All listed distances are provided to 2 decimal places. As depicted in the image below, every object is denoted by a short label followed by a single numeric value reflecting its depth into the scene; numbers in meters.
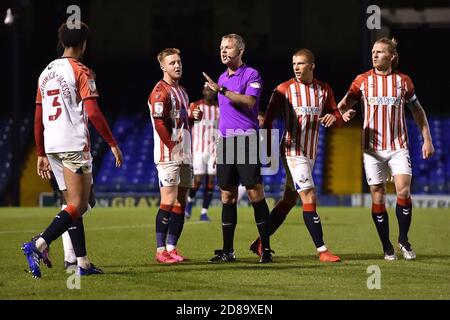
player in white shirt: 13.95
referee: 16.53
